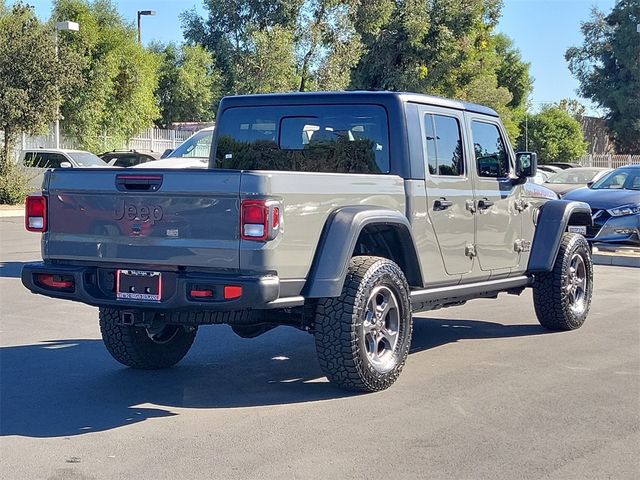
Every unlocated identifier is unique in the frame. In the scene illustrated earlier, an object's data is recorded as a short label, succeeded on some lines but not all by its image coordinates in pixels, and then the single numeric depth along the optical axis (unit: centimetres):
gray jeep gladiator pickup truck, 566
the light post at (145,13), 4325
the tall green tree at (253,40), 3631
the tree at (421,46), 4109
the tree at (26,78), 2428
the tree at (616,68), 5247
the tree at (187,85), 4341
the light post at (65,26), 2525
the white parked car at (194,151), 1408
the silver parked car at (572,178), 2250
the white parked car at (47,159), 2516
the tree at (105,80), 3228
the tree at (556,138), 4819
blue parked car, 1494
